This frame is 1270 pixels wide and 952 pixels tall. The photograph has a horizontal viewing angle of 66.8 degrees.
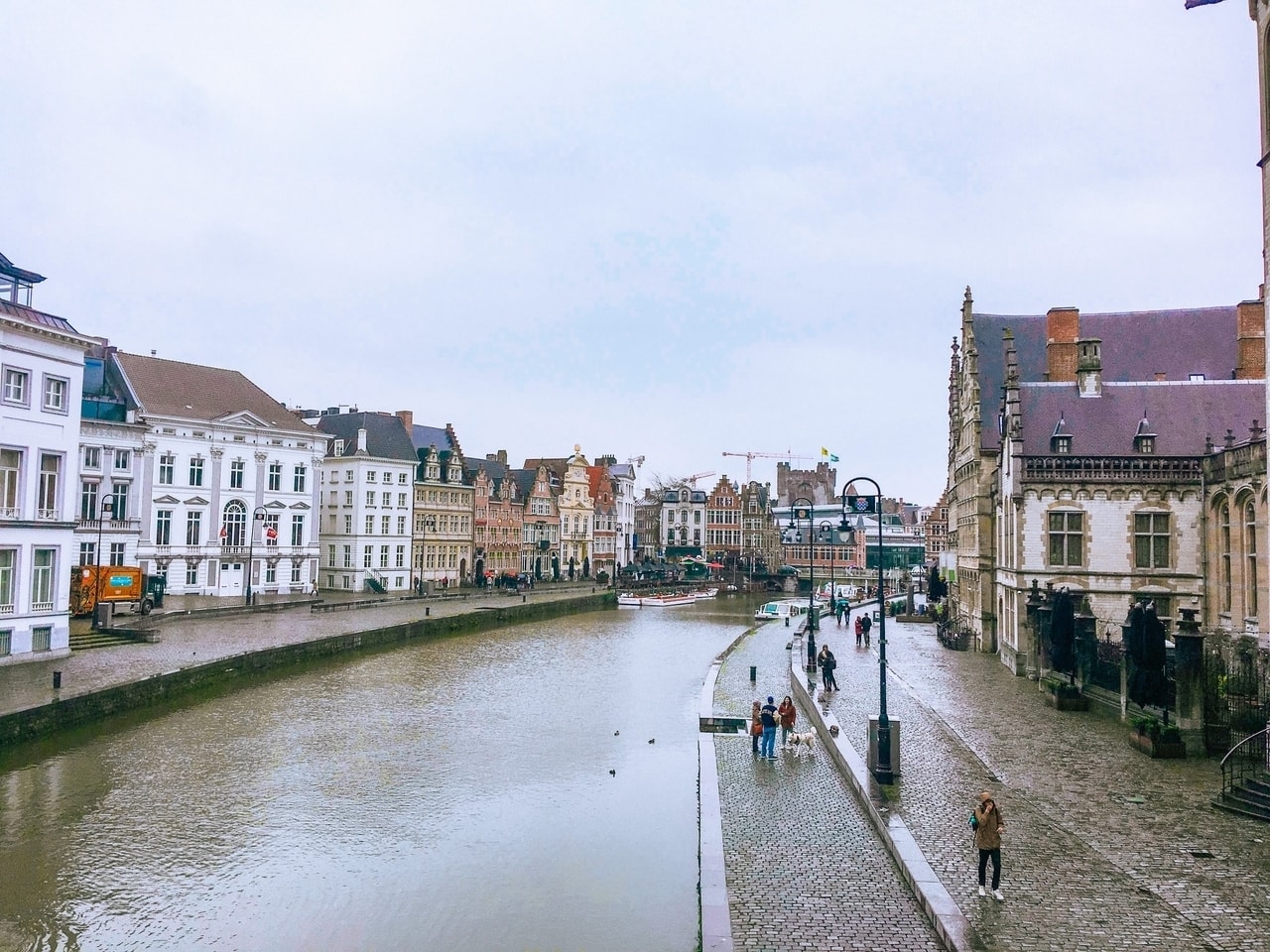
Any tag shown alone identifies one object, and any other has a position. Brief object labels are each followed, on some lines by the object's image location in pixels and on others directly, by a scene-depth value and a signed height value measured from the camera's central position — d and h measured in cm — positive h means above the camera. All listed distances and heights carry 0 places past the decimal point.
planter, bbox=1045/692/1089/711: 2727 -438
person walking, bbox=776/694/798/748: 2377 -431
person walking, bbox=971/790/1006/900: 1301 -393
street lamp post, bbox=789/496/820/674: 3702 -426
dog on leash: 2310 -489
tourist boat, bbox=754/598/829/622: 7412 -536
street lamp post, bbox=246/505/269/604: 6306 +85
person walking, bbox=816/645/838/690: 3200 -423
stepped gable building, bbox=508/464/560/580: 9825 +158
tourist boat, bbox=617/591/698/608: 8262 -521
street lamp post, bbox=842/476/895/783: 1903 -329
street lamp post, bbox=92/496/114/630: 4038 -178
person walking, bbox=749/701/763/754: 2256 -437
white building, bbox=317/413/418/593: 7494 +254
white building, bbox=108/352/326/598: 5853 +332
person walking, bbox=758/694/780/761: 2238 -442
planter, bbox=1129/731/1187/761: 2106 -438
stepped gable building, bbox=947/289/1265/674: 3519 +393
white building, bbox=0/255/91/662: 3152 +216
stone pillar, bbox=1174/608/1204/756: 2098 -283
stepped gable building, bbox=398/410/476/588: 8188 +246
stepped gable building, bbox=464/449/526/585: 8981 +179
